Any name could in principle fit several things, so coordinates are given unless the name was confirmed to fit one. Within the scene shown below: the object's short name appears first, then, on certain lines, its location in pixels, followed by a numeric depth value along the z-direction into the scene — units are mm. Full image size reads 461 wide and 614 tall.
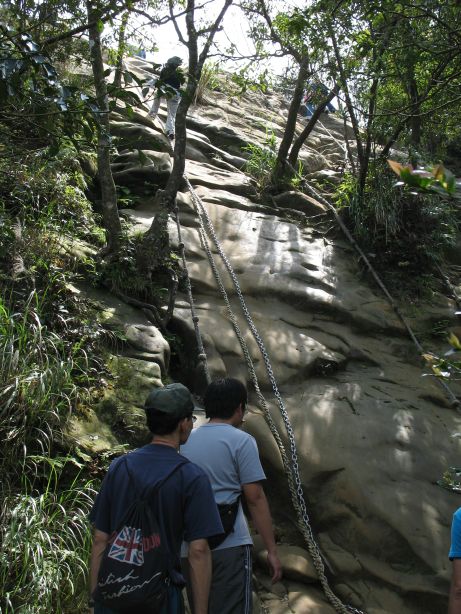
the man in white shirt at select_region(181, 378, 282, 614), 2848
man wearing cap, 2334
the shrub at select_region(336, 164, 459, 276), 7781
